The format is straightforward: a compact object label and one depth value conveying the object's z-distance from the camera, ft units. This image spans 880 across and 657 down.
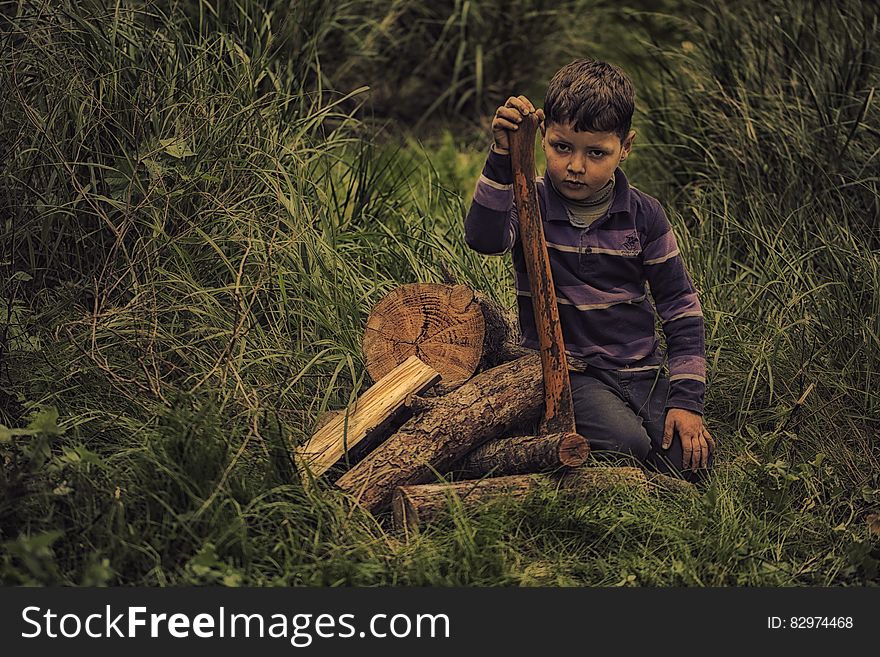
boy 11.31
